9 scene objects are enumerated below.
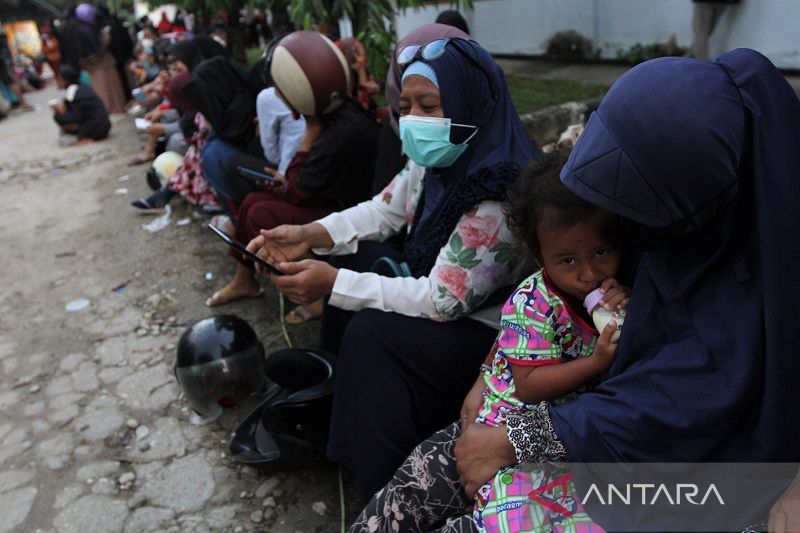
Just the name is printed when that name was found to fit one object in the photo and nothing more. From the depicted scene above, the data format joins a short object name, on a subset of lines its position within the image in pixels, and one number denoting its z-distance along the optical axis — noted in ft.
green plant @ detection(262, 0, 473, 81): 13.08
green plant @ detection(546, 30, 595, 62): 25.20
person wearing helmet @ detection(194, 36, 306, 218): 12.72
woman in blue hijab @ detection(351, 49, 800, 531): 3.68
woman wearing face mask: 6.37
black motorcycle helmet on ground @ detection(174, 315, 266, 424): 8.88
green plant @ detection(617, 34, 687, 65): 21.52
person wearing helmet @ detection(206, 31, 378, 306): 10.57
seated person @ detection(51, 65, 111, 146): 29.12
